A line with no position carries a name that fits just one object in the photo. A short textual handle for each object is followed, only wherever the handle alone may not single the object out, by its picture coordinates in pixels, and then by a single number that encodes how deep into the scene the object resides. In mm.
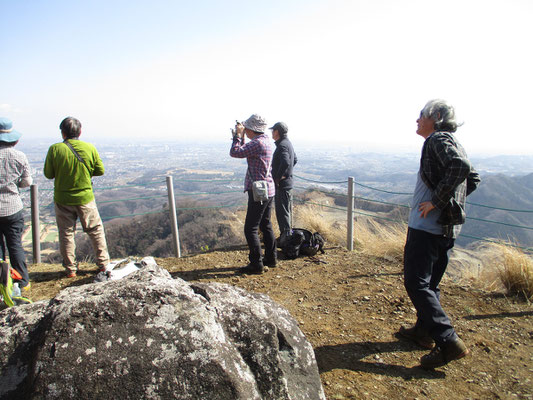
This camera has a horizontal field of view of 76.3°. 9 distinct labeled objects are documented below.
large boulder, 1459
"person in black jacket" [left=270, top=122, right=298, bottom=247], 5824
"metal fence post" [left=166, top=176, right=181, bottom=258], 6023
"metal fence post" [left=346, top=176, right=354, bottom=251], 6250
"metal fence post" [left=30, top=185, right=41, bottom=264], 5734
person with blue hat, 3939
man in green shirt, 4219
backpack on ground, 5805
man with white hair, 2621
